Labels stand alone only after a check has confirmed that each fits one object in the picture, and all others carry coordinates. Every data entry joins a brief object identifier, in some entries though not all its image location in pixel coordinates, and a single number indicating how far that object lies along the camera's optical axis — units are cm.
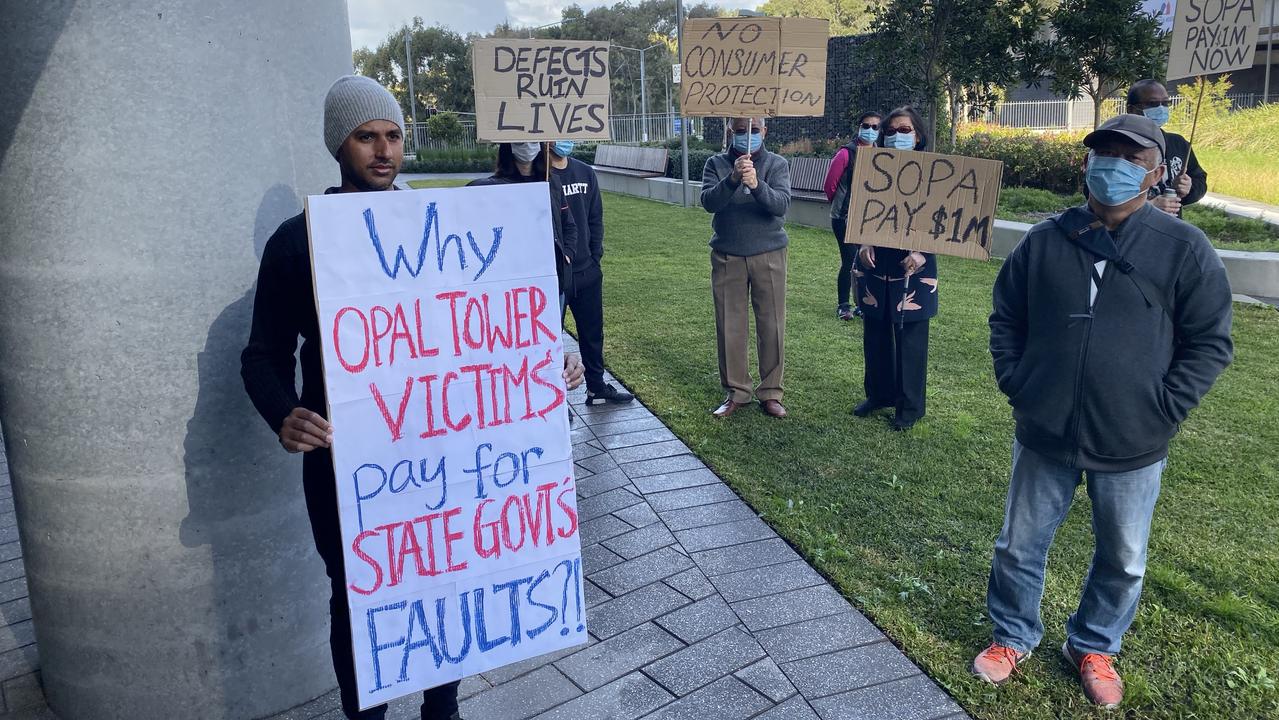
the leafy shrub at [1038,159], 1648
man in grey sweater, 607
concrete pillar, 276
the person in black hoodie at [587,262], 637
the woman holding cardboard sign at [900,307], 585
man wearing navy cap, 297
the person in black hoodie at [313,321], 249
